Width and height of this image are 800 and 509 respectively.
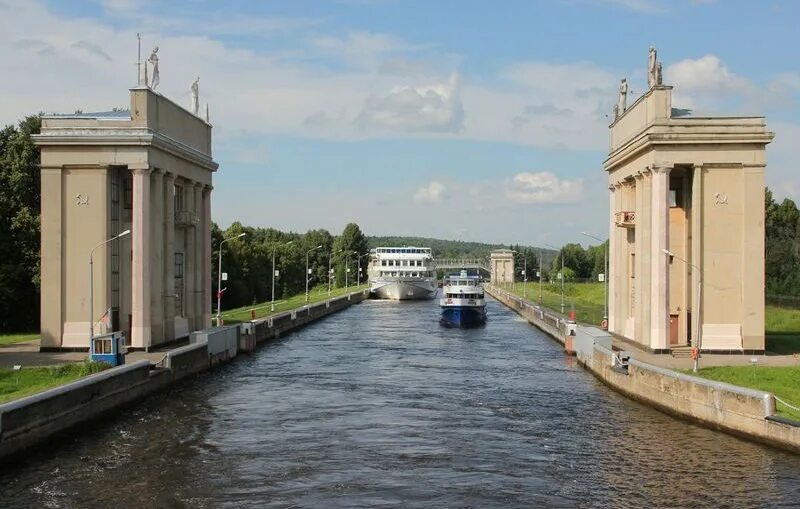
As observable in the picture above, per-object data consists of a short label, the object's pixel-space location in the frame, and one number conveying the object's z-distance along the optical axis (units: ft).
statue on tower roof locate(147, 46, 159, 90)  166.20
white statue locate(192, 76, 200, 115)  201.46
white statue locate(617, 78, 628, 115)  200.23
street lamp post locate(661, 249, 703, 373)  141.43
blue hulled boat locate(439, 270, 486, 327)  283.18
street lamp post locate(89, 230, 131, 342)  134.10
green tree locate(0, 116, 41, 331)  211.41
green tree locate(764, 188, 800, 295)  316.42
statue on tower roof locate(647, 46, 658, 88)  161.79
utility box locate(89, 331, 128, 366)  127.03
